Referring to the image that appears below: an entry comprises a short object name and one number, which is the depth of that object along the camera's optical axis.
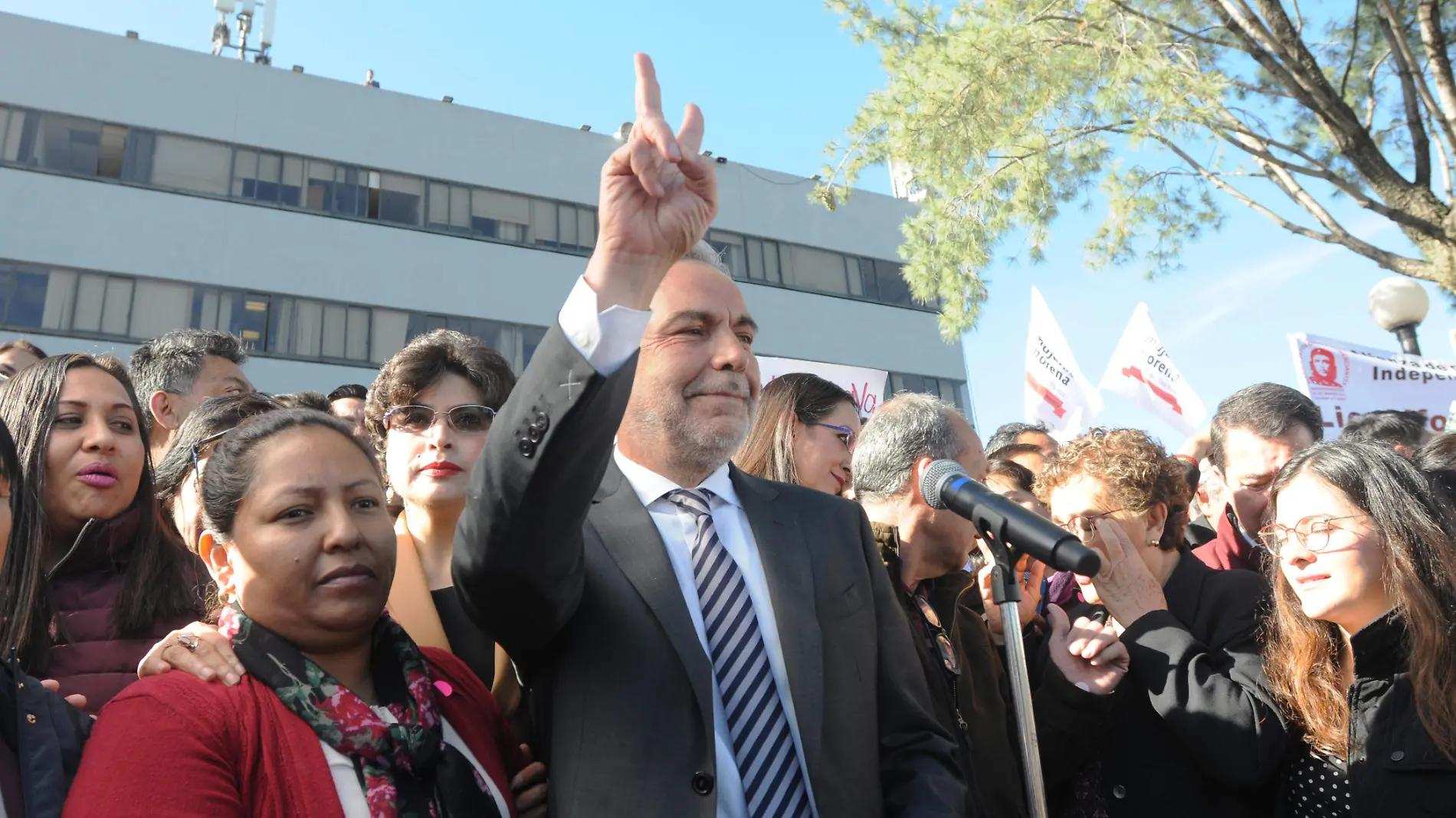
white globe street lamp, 8.40
